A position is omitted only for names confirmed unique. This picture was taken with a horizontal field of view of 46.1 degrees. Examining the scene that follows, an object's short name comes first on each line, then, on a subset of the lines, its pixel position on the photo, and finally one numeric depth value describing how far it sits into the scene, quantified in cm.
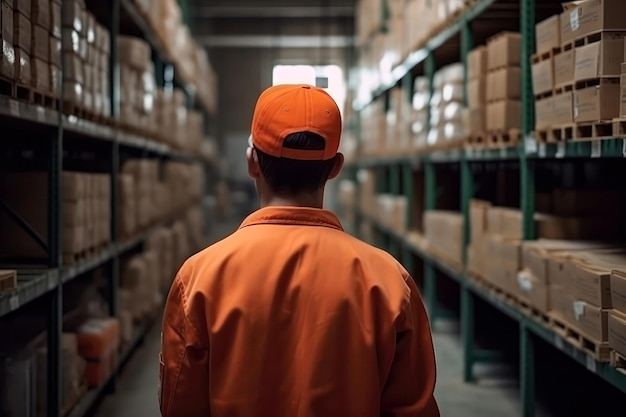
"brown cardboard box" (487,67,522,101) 500
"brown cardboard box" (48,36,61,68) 407
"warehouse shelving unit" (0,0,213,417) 373
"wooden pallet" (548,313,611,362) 341
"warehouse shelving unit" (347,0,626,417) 391
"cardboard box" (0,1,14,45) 334
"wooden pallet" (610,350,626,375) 326
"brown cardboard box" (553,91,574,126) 380
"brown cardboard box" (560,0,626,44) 342
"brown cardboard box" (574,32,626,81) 340
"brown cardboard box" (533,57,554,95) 412
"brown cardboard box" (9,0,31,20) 355
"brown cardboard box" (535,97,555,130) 411
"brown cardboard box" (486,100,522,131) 499
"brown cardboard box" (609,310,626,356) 321
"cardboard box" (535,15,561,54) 407
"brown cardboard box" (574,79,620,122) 344
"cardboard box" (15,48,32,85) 351
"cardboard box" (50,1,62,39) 407
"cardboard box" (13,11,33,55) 357
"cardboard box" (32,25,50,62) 382
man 197
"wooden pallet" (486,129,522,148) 482
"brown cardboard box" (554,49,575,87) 382
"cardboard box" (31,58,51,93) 375
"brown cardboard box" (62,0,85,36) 465
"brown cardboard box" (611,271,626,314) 327
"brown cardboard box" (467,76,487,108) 559
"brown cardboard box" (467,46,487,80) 554
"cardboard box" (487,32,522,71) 498
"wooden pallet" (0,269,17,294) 327
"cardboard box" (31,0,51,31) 383
